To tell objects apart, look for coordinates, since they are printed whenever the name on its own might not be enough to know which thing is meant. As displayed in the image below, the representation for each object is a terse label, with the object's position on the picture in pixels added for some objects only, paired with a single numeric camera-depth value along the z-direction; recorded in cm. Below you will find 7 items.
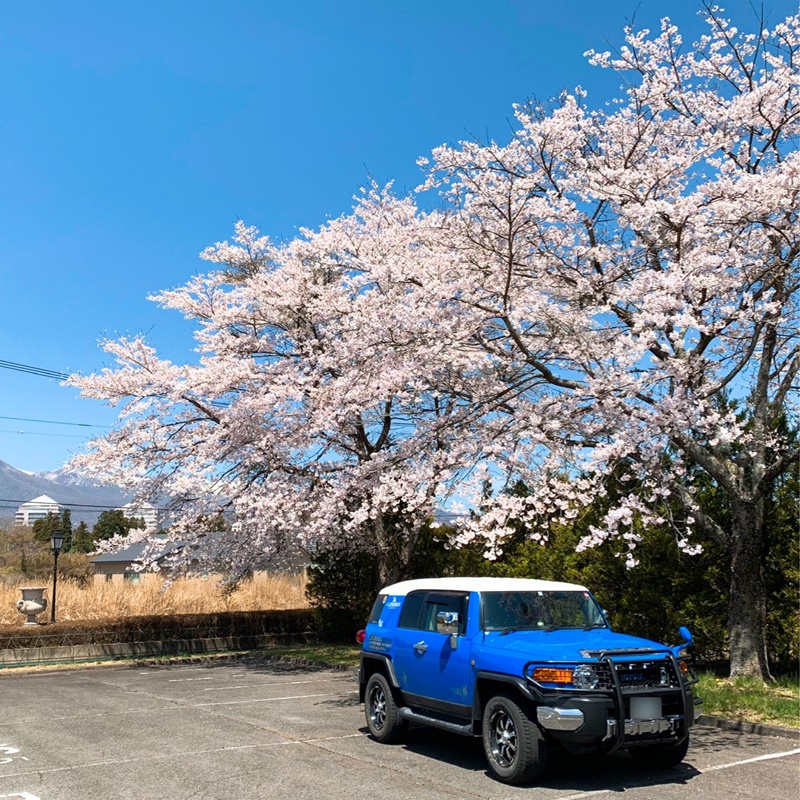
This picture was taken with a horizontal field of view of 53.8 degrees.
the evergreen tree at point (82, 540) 6337
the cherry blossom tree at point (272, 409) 1656
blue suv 703
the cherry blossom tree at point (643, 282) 1099
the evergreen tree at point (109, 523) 7150
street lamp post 2398
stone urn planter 2173
